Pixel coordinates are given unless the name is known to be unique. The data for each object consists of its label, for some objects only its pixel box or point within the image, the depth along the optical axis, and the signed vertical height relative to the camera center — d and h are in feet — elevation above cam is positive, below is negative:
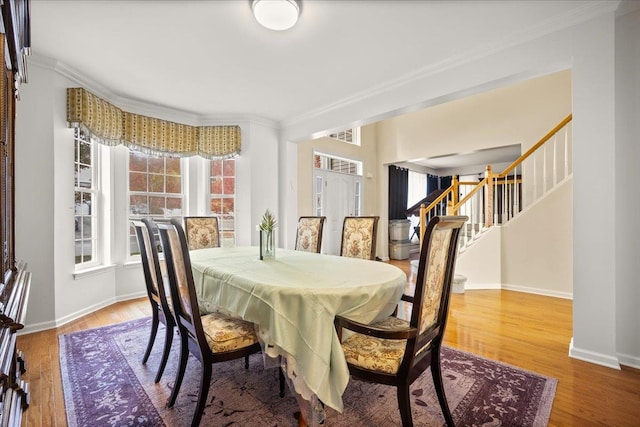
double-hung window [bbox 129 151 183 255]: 13.09 +1.18
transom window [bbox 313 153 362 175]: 20.29 +3.52
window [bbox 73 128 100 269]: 11.07 +0.49
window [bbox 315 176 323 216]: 19.99 +1.28
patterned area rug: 5.26 -3.56
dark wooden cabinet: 3.03 -0.33
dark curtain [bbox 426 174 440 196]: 30.58 +3.10
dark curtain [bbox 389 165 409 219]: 24.59 +1.84
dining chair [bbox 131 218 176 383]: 6.30 -1.64
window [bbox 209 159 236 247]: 15.14 +1.03
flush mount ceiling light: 6.63 +4.53
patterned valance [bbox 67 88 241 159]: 10.23 +3.45
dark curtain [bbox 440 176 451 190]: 31.22 +3.25
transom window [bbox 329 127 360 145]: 22.02 +5.67
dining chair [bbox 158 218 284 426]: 4.91 -2.05
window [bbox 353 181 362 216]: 22.68 +1.22
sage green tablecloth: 4.47 -1.51
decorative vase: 7.86 -0.83
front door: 20.51 +0.79
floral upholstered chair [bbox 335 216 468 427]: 4.18 -1.82
